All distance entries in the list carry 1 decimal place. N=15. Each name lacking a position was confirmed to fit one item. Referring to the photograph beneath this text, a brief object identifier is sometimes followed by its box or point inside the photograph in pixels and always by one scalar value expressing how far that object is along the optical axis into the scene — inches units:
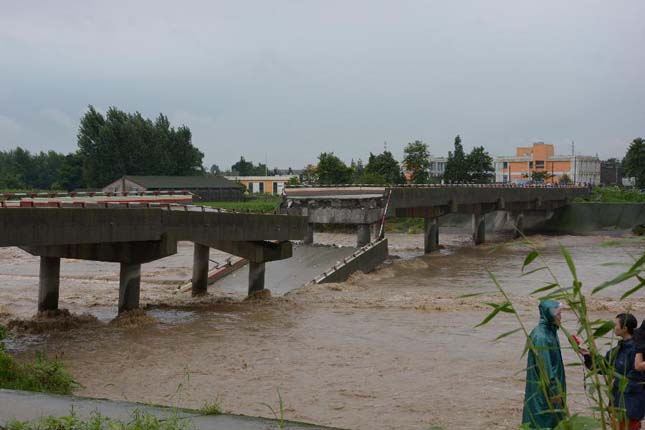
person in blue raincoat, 267.3
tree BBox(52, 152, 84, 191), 3737.7
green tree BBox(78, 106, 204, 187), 3607.3
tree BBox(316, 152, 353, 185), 3631.9
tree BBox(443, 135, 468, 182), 4018.0
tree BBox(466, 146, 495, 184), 4003.4
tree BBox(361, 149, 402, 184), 3747.5
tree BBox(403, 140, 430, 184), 3759.8
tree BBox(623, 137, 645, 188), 4266.7
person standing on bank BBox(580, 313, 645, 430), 301.9
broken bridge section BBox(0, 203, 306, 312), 737.0
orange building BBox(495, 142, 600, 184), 5433.1
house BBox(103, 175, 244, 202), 3223.4
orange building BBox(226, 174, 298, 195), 4790.8
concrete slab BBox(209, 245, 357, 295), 1261.1
